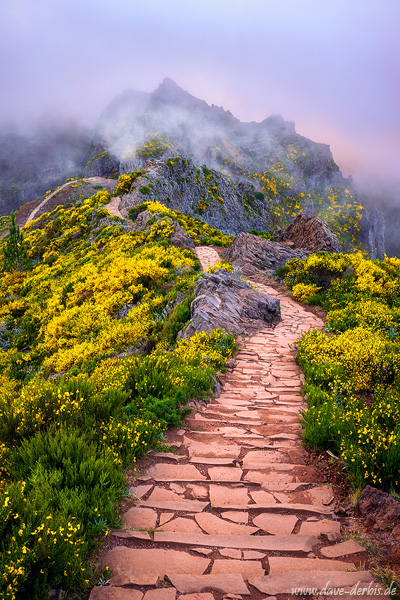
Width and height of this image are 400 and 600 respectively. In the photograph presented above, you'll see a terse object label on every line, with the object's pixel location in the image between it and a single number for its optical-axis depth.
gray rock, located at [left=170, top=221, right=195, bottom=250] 22.17
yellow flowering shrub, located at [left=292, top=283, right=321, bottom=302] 15.30
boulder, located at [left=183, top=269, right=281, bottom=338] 9.73
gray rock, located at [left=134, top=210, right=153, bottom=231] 27.69
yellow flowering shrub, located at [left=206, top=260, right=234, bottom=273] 14.47
